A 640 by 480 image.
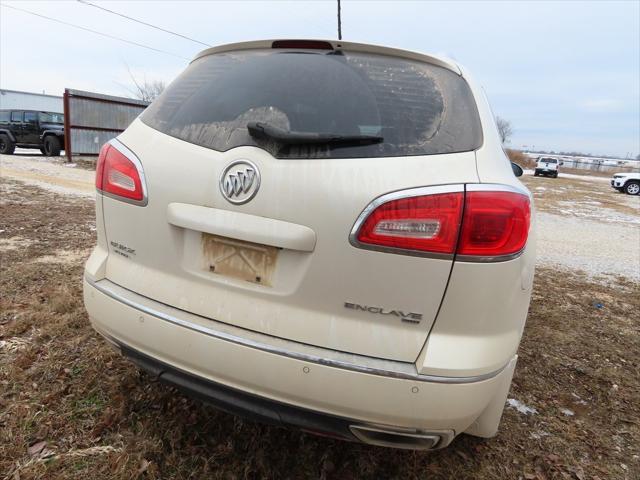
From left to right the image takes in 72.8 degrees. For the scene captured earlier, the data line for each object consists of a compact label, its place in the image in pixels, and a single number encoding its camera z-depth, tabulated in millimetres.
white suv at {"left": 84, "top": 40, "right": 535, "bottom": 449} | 1375
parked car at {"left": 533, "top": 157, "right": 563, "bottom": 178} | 32125
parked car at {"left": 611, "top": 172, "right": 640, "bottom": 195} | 22002
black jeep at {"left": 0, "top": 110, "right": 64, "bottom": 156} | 16766
